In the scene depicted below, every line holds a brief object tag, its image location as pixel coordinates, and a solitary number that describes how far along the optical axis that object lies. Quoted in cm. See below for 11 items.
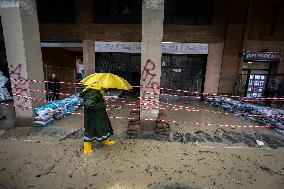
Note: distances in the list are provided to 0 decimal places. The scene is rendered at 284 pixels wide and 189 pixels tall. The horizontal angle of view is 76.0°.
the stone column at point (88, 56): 1174
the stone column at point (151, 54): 541
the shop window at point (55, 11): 1147
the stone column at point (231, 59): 1123
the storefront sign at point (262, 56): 1147
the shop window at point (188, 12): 1124
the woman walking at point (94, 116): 434
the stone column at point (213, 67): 1155
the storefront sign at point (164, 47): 1155
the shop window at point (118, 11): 1134
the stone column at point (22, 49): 550
